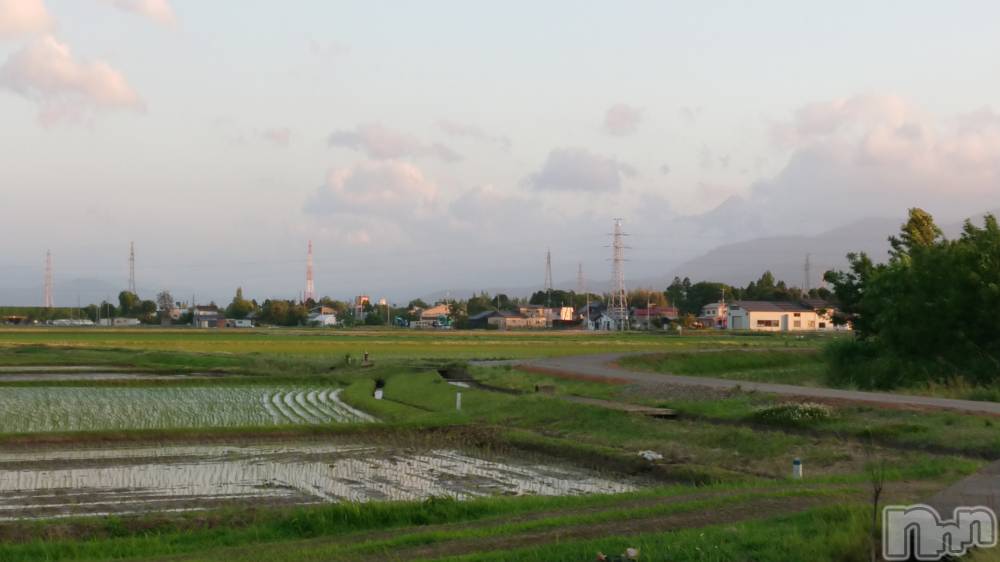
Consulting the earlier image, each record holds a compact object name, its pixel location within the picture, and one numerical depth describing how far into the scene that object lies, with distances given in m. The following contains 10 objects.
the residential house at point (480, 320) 185.11
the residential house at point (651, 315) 156.38
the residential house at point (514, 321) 175.75
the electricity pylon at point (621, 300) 132.04
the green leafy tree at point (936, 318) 36.94
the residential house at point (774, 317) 139.25
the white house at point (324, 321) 190.80
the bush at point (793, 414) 22.98
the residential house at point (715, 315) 157.12
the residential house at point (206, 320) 186.60
